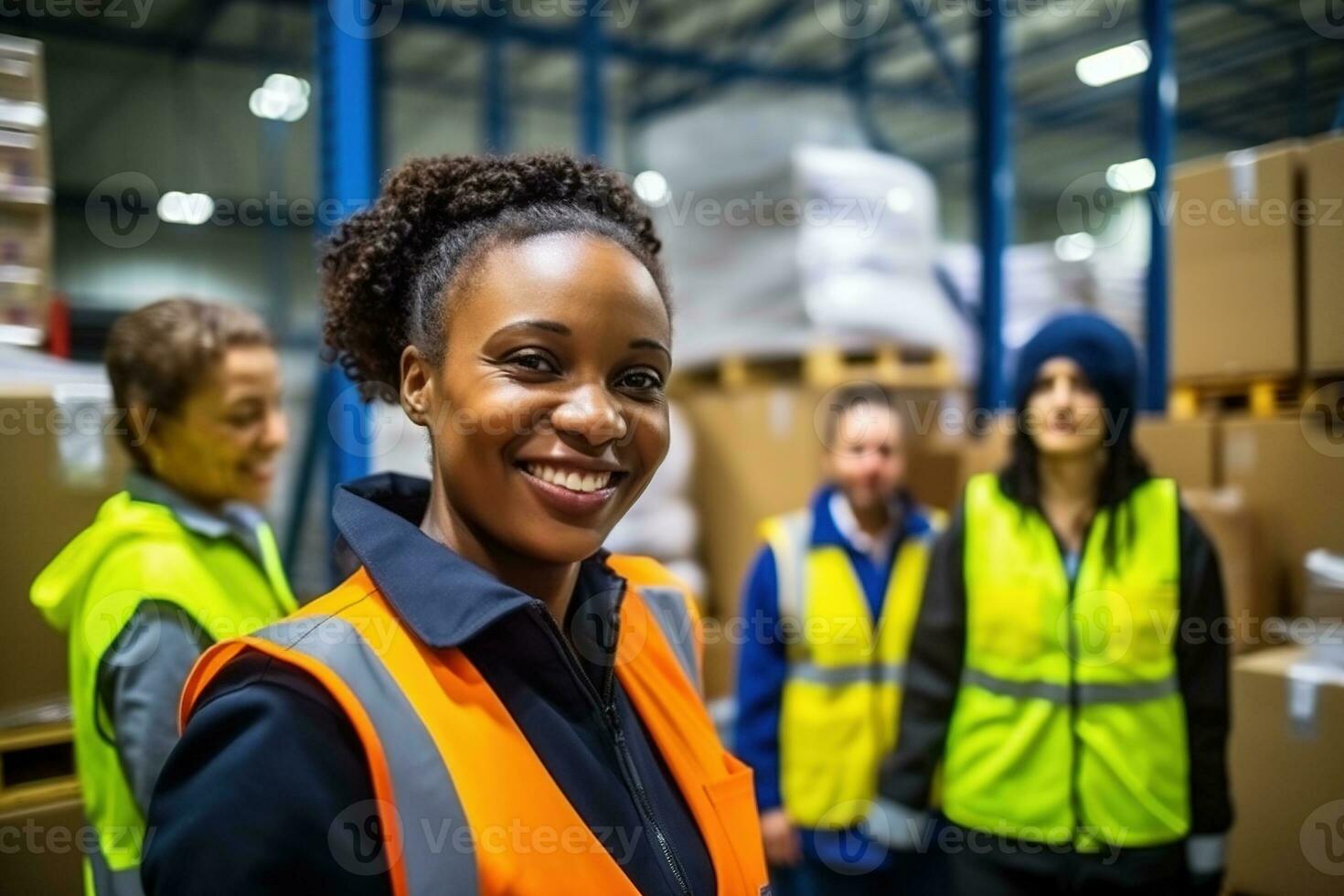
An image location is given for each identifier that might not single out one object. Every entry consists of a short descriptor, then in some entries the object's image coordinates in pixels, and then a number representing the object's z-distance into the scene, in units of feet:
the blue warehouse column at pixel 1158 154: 11.37
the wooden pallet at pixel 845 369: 13.01
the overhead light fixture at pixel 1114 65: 12.71
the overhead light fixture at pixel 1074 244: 15.01
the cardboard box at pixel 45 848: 4.44
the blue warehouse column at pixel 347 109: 8.05
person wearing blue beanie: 6.73
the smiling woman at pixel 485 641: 2.80
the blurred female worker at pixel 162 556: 4.37
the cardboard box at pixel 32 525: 4.39
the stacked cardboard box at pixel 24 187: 4.86
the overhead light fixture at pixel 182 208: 21.91
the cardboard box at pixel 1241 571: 7.35
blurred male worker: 9.20
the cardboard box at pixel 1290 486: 6.82
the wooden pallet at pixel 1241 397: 7.40
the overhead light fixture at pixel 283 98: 26.05
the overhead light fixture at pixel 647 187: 22.37
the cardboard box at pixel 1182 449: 8.19
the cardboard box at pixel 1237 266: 6.79
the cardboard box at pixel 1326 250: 6.15
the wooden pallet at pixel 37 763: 4.57
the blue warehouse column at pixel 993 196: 14.08
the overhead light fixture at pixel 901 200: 13.35
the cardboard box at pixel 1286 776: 5.66
